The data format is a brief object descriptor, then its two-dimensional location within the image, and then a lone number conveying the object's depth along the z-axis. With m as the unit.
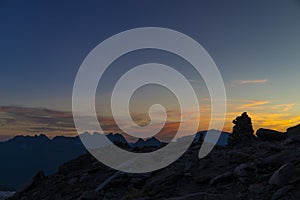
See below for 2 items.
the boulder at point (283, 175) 14.78
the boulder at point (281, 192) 13.76
